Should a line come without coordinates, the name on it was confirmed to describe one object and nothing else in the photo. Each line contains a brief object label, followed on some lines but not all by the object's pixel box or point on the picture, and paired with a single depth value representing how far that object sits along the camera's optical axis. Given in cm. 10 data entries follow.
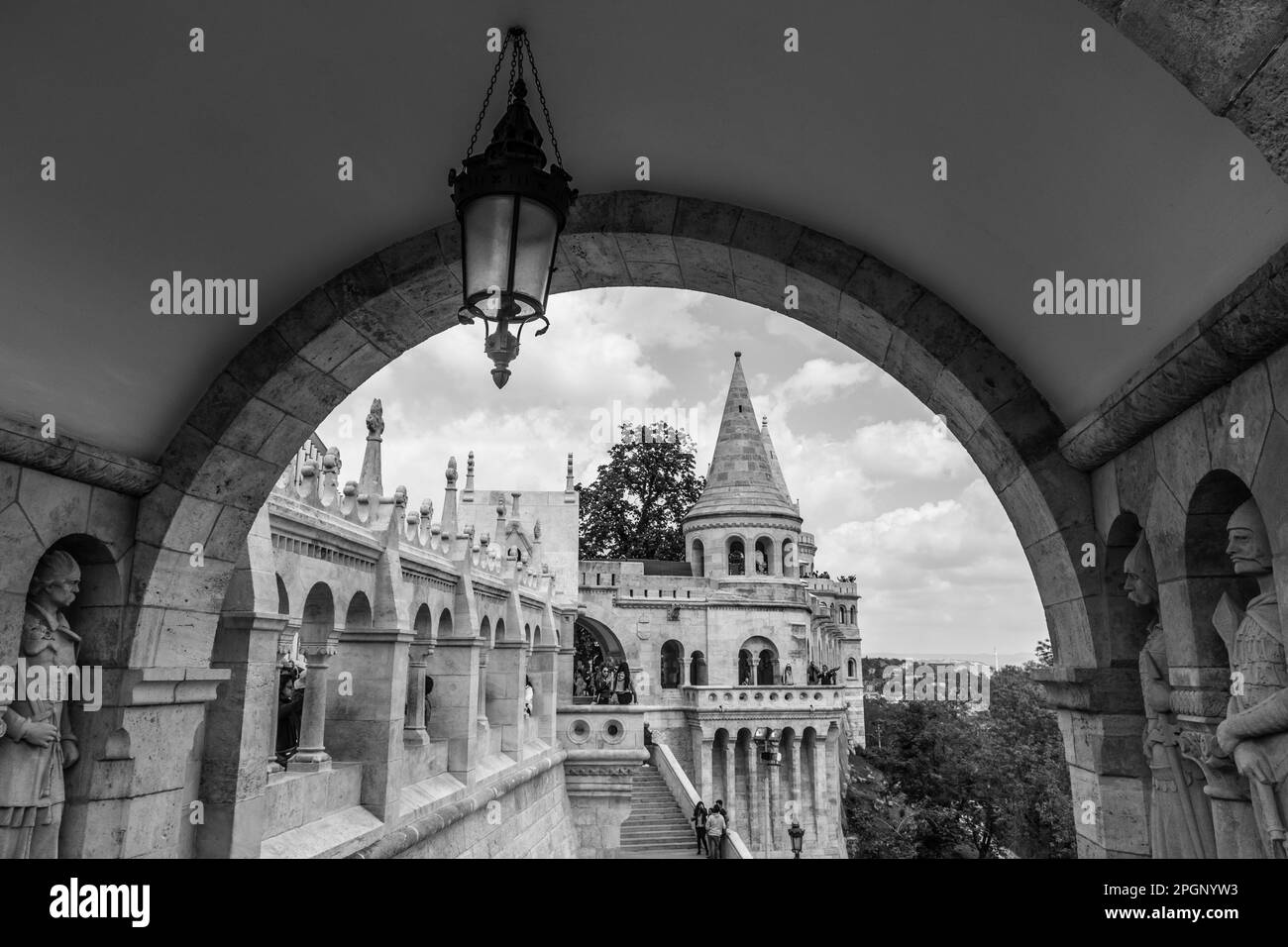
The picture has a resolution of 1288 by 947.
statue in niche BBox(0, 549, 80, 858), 365
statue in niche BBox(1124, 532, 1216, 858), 335
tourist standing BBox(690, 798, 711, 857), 1889
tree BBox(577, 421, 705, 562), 4212
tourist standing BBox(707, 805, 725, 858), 1820
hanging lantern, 294
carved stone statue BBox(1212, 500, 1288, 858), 271
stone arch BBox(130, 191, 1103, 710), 413
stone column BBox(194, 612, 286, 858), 680
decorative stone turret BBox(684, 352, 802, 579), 3378
